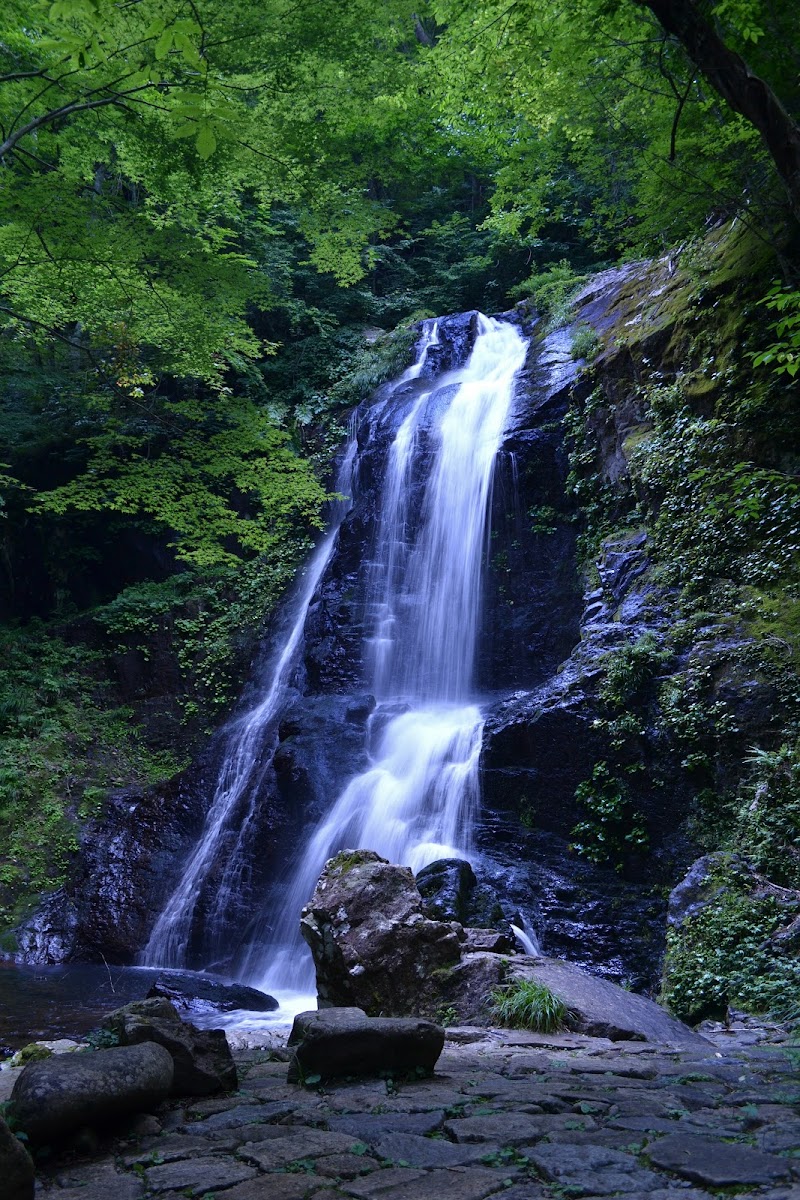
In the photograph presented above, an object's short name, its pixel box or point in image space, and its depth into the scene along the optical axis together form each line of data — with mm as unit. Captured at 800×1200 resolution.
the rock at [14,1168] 2299
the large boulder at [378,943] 5938
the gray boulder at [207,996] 7688
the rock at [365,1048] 3697
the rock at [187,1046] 3486
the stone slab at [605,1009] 5152
